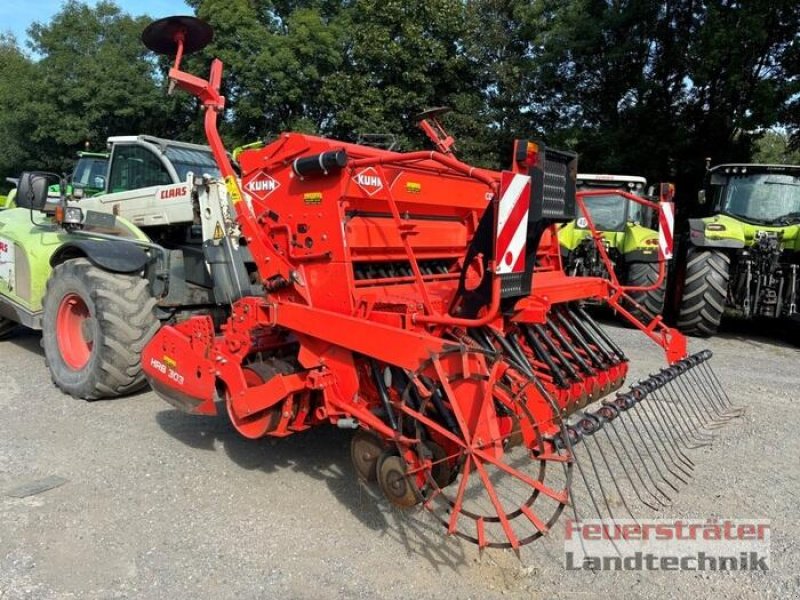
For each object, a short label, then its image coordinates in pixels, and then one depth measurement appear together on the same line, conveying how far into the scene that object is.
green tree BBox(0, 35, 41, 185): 23.06
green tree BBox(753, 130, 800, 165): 26.48
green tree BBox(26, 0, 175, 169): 21.88
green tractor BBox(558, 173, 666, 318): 8.59
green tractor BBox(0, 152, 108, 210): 8.96
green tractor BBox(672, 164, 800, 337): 7.72
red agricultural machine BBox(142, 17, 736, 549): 2.71
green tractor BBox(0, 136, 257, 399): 4.59
